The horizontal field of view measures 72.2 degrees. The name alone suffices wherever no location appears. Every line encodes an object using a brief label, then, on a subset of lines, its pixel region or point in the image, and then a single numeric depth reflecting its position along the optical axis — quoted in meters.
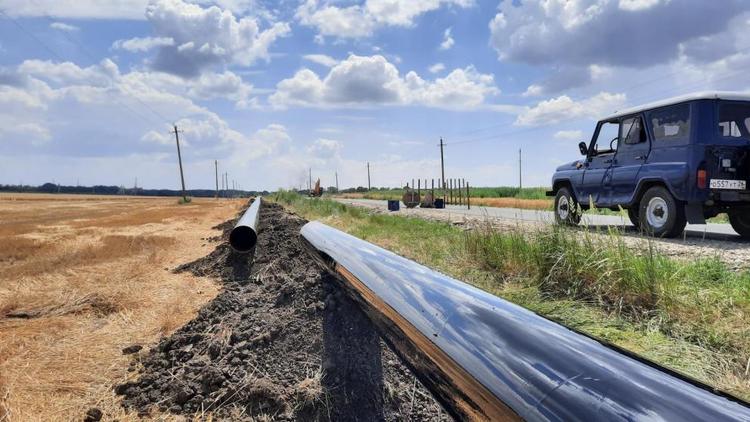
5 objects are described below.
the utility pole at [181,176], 56.50
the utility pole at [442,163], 59.83
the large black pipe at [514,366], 1.13
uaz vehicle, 7.82
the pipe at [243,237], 8.08
